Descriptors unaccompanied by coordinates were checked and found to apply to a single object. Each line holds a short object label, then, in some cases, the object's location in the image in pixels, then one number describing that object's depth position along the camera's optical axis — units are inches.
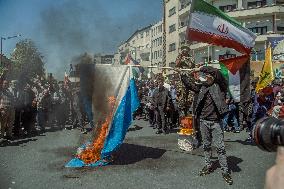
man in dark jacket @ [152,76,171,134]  364.9
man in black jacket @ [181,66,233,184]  192.8
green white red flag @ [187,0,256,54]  235.4
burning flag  218.9
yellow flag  305.1
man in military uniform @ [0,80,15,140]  319.0
